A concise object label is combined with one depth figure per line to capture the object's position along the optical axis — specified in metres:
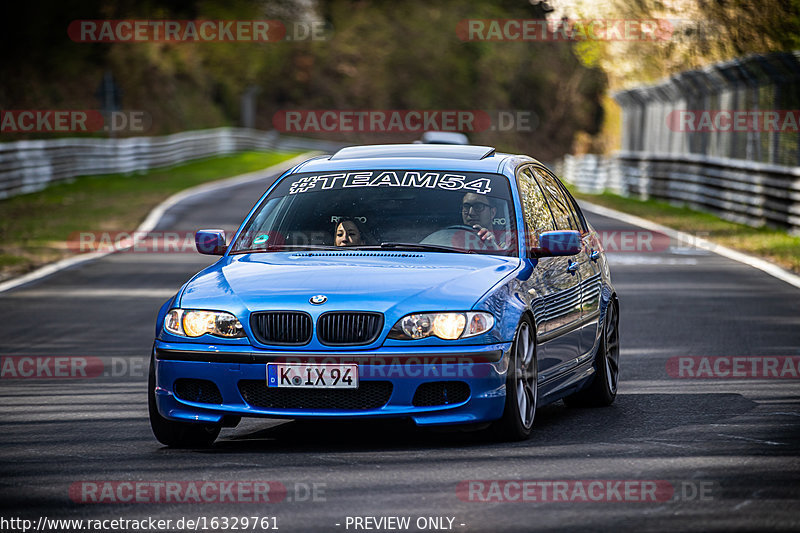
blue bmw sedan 14.79
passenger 16.94
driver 16.87
